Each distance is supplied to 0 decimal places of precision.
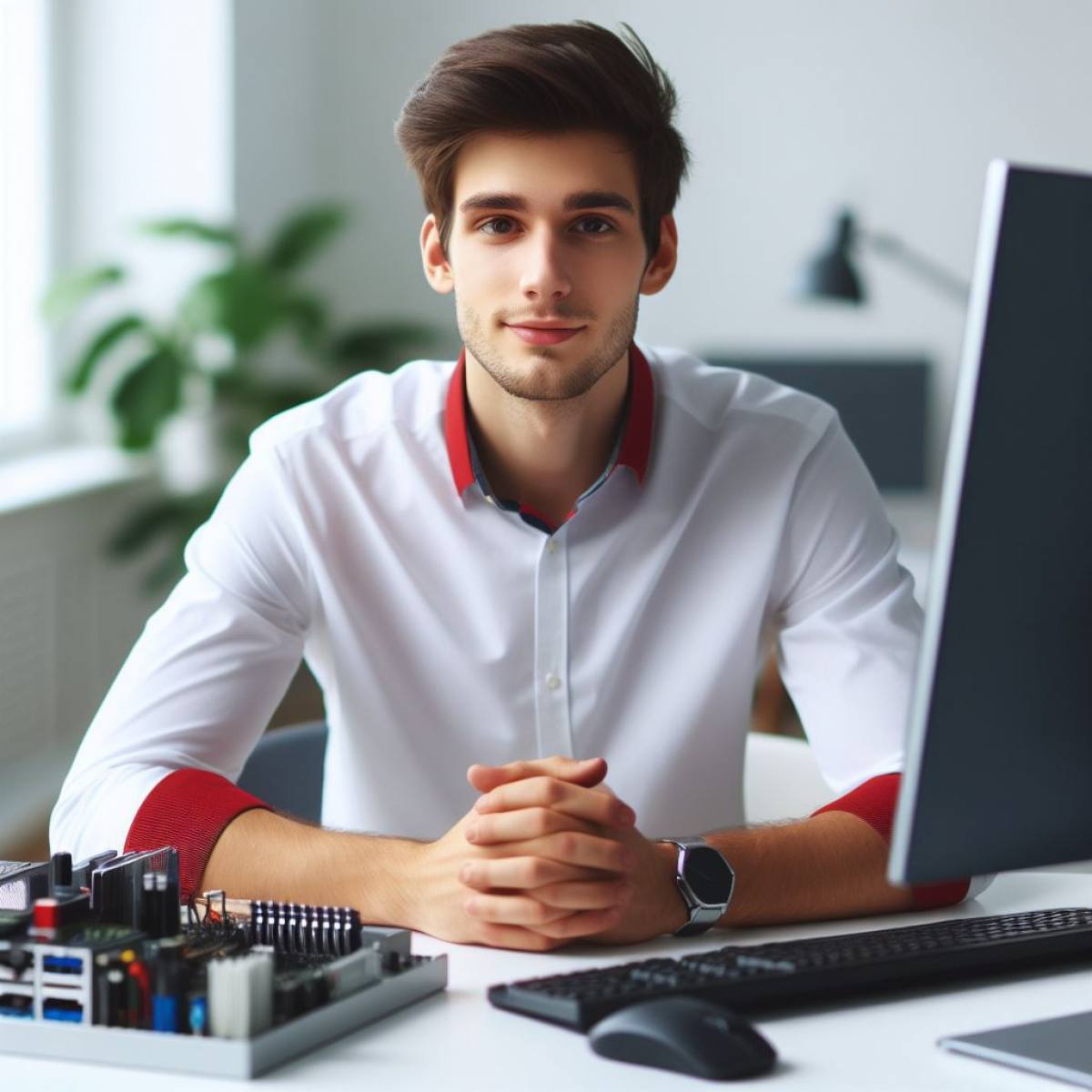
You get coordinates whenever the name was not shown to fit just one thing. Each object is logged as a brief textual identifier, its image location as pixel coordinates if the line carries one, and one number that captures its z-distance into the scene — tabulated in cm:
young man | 164
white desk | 90
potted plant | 397
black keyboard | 99
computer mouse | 89
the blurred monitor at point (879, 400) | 440
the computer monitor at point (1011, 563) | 82
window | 403
